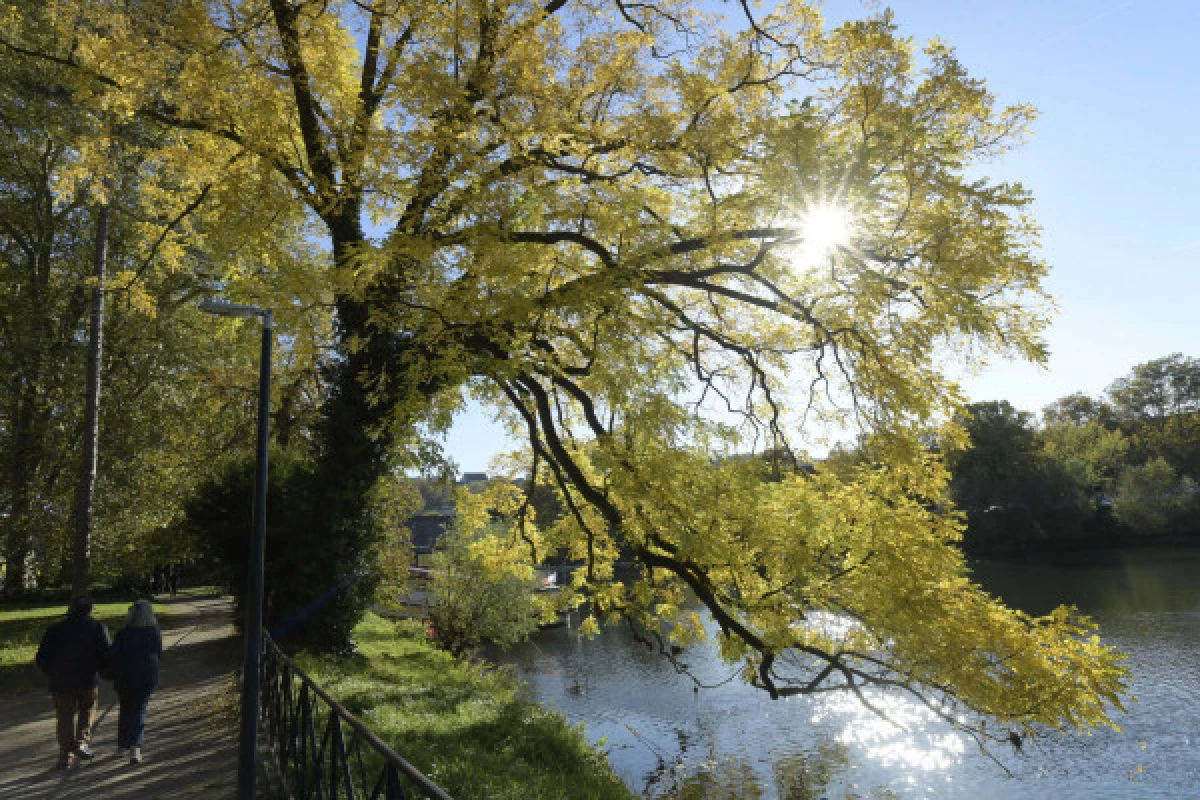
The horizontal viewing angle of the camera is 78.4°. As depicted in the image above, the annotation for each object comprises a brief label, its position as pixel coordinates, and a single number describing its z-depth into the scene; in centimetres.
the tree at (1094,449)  6044
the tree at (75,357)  1569
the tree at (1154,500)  5422
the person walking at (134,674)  723
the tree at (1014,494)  5384
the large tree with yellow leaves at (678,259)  655
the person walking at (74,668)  714
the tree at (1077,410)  7888
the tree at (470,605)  2164
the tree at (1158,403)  6812
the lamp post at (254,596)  589
